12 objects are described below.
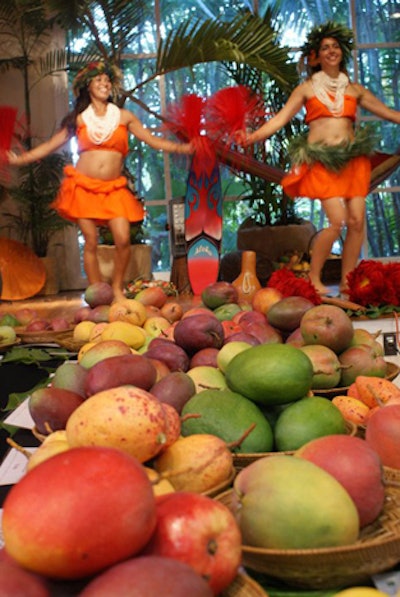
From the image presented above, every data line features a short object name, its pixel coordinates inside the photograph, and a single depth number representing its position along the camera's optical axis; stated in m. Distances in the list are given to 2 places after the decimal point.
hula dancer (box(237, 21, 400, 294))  4.05
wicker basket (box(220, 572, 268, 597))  0.63
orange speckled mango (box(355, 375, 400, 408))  1.30
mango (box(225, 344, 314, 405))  1.09
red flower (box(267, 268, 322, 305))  2.30
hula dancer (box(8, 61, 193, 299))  4.44
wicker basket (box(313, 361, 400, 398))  1.39
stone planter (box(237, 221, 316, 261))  6.27
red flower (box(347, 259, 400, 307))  2.60
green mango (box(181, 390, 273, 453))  1.02
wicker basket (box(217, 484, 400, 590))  0.69
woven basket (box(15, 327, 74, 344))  2.81
